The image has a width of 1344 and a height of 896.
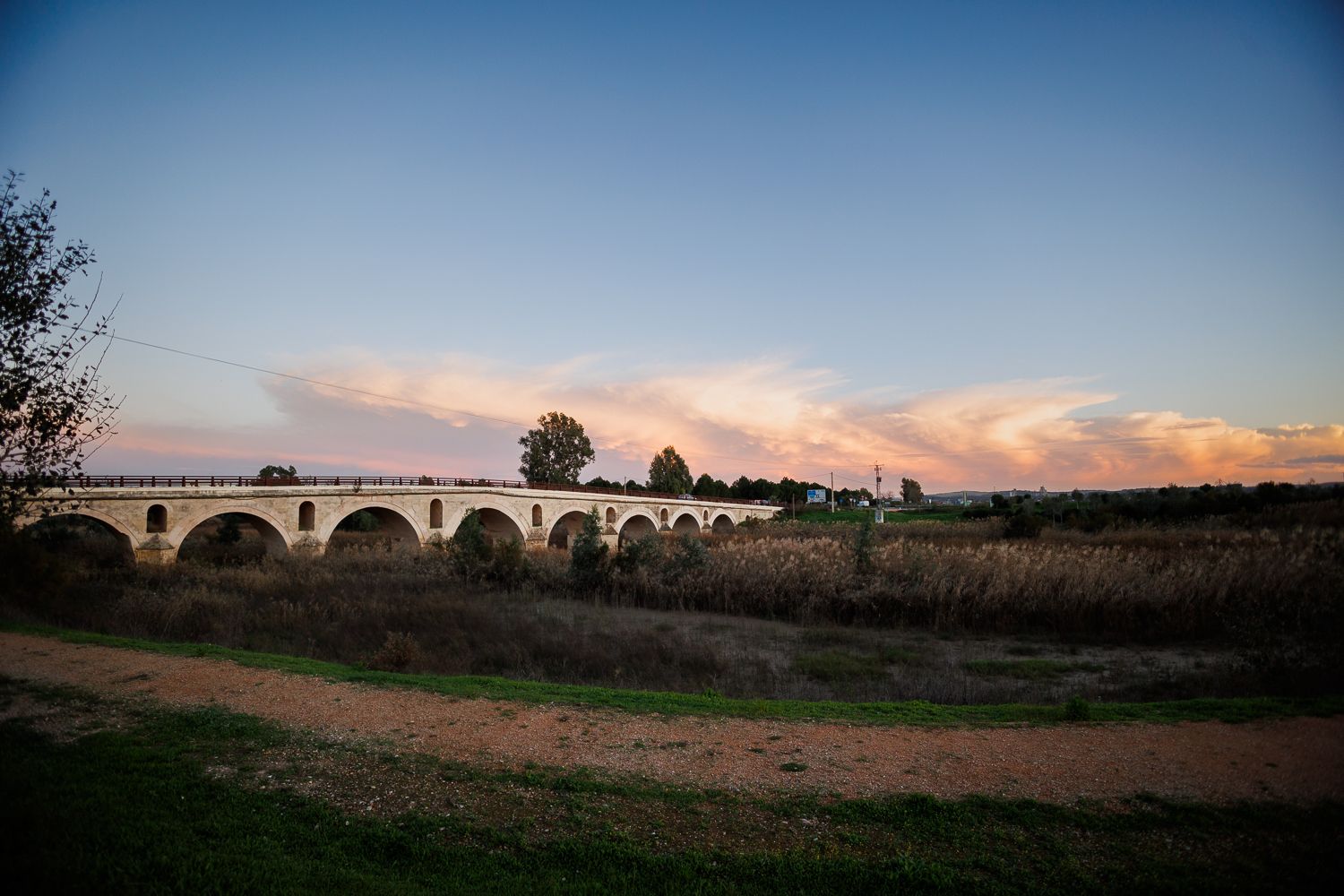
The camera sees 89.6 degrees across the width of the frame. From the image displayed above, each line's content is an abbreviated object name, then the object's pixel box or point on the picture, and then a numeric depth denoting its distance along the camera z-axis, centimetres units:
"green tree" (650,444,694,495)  9631
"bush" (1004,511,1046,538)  3259
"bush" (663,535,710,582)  2256
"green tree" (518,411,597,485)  8181
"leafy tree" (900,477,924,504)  15000
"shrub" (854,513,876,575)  2038
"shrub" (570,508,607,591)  2292
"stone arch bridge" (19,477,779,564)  2838
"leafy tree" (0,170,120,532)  813
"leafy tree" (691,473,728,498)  11302
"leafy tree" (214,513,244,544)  3931
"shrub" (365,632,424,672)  1109
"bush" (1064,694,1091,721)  755
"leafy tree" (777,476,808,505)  11311
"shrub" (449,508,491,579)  2488
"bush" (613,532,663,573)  2380
